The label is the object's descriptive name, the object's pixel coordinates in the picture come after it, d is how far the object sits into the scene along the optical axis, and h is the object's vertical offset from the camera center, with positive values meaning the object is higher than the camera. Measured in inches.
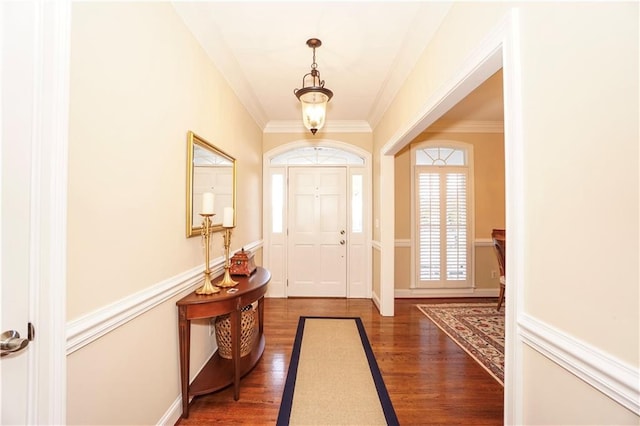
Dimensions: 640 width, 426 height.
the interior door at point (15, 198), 35.1 +2.1
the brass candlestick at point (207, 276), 74.9 -16.5
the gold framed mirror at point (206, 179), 76.1 +11.6
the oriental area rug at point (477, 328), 101.4 -51.9
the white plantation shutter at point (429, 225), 177.2 -6.3
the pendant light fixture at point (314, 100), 86.7 +36.5
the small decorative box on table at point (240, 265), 96.6 -17.4
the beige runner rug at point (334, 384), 72.7 -51.8
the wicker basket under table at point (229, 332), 87.6 -37.4
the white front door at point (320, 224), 177.0 -5.8
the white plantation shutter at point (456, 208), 177.3 +4.4
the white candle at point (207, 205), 72.9 +2.6
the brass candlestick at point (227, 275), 82.3 -18.0
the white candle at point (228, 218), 81.8 -0.9
